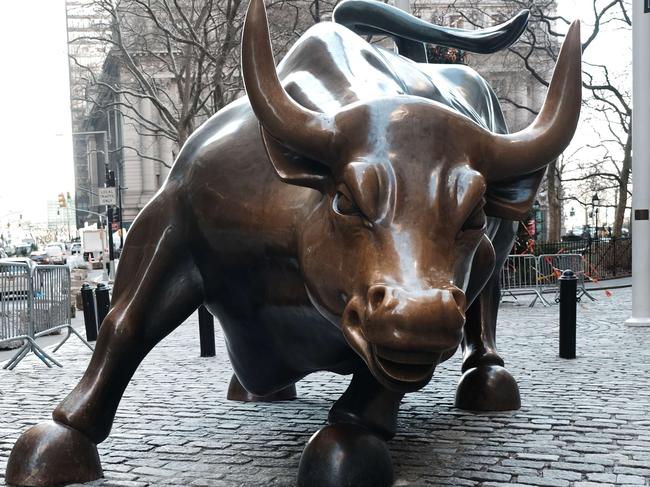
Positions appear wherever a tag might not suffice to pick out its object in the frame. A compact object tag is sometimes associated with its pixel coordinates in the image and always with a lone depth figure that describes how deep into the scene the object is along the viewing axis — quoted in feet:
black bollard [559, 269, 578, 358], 28.37
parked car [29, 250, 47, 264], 154.43
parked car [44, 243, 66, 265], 148.69
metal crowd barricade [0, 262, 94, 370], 31.30
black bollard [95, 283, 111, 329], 38.29
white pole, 39.52
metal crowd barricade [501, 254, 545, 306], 58.08
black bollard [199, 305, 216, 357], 31.40
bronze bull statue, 10.05
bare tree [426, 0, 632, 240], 83.35
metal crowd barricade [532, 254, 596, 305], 58.15
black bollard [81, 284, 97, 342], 39.09
